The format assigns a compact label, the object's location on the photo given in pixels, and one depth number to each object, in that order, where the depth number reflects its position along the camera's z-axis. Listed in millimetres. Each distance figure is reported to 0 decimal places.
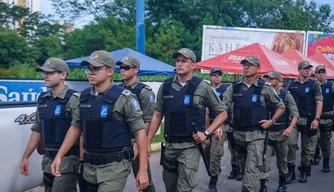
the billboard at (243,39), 24625
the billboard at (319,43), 28641
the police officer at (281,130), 6684
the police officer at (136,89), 5359
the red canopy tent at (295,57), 14891
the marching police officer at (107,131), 3670
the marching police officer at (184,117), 4566
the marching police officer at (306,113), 7449
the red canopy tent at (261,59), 11859
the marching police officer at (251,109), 5621
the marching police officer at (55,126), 4176
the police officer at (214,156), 6691
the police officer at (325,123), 8320
